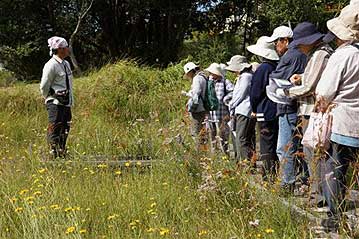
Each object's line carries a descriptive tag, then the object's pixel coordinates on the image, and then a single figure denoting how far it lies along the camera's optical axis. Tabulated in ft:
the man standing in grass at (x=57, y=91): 23.70
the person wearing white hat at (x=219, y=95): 27.81
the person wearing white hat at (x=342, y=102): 13.56
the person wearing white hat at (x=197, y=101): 27.02
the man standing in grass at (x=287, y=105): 17.43
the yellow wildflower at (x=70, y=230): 12.97
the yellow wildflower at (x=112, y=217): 14.44
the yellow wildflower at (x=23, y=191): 16.15
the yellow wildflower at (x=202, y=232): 13.22
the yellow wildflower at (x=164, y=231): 12.73
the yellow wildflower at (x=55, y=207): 14.65
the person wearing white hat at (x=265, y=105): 19.12
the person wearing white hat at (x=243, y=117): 22.54
